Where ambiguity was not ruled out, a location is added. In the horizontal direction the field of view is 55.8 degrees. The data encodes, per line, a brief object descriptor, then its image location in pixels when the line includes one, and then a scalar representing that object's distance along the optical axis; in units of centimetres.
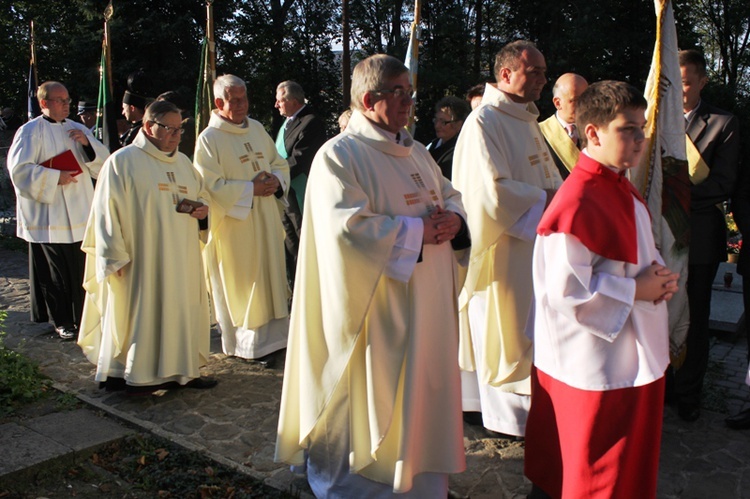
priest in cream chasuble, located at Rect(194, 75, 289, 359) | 593
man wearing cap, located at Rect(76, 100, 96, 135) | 1056
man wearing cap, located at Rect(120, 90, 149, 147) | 777
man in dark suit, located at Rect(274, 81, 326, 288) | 730
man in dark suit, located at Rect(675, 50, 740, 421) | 466
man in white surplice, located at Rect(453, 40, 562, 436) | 420
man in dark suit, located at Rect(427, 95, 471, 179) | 630
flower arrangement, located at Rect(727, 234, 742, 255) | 925
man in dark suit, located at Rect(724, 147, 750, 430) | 473
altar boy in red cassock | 277
